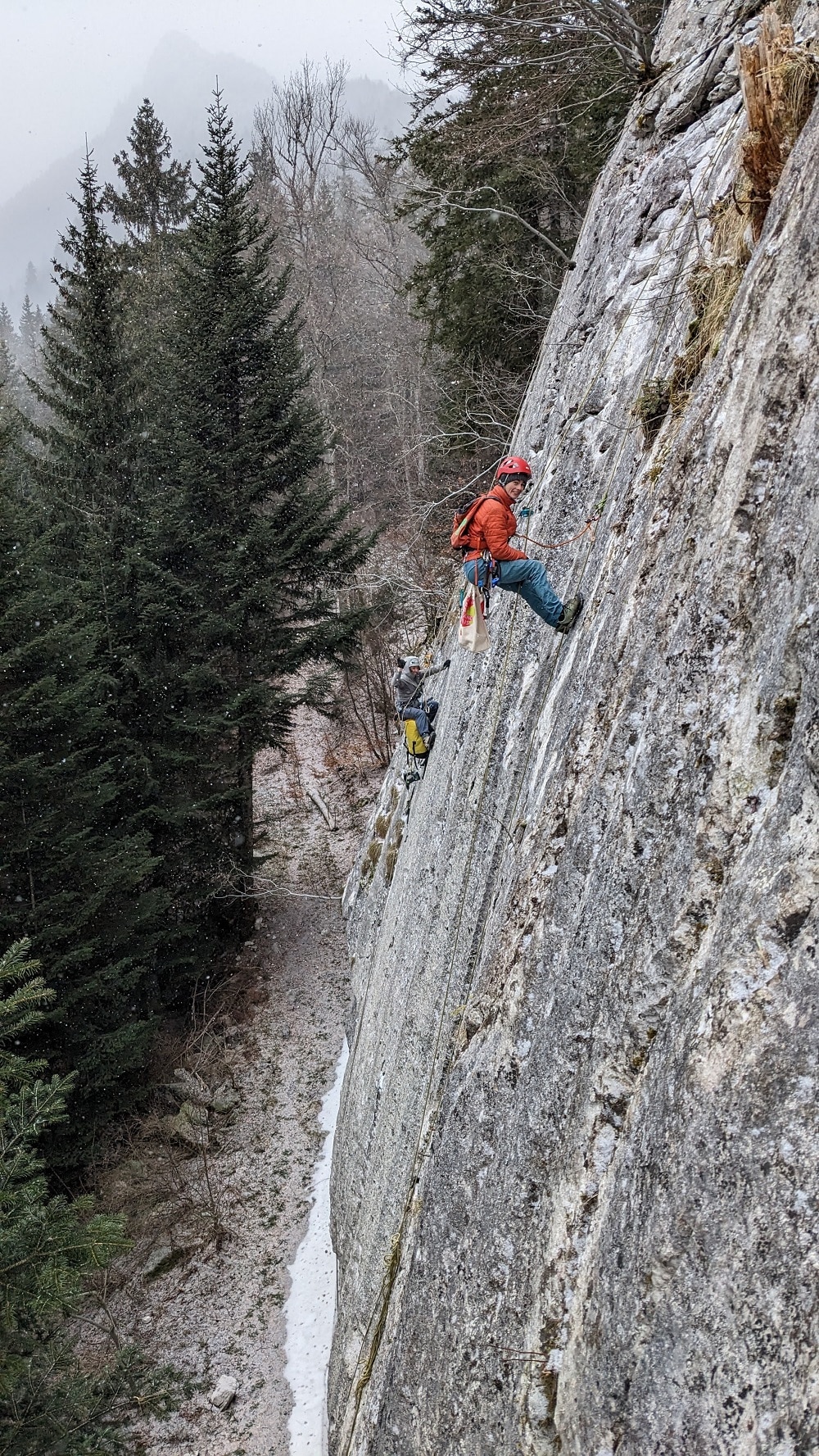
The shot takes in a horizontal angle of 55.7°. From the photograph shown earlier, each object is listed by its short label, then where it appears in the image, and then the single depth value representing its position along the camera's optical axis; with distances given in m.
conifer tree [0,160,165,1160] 13.12
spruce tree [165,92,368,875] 17.59
